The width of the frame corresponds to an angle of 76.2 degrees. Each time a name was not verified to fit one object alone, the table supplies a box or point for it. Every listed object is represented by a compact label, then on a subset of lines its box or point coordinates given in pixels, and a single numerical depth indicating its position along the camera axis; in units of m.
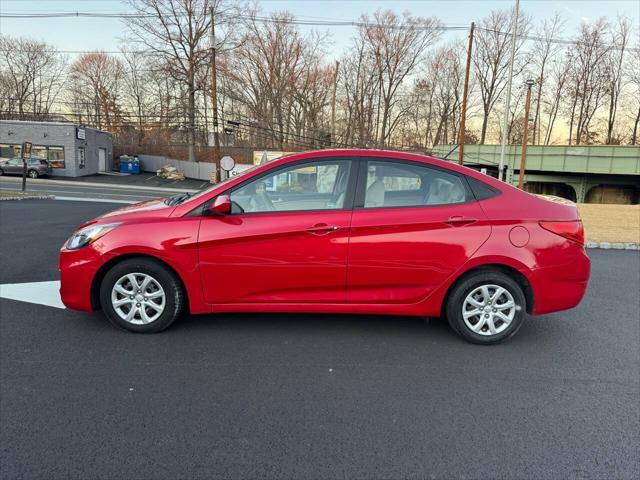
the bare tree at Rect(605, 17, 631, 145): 44.28
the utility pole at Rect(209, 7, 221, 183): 25.46
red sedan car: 3.46
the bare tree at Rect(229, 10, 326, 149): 44.09
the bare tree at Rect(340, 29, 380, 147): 47.12
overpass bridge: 31.78
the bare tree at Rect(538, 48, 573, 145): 46.25
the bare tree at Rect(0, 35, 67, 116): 48.28
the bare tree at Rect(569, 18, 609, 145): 44.81
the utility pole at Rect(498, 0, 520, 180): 24.48
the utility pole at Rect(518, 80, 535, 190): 25.25
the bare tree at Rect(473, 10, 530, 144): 47.72
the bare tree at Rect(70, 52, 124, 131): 50.94
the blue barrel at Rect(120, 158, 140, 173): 41.81
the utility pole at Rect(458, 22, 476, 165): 24.27
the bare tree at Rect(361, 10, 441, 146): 45.75
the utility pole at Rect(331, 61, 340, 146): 42.88
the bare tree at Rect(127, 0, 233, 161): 40.59
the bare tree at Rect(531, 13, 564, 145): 46.12
